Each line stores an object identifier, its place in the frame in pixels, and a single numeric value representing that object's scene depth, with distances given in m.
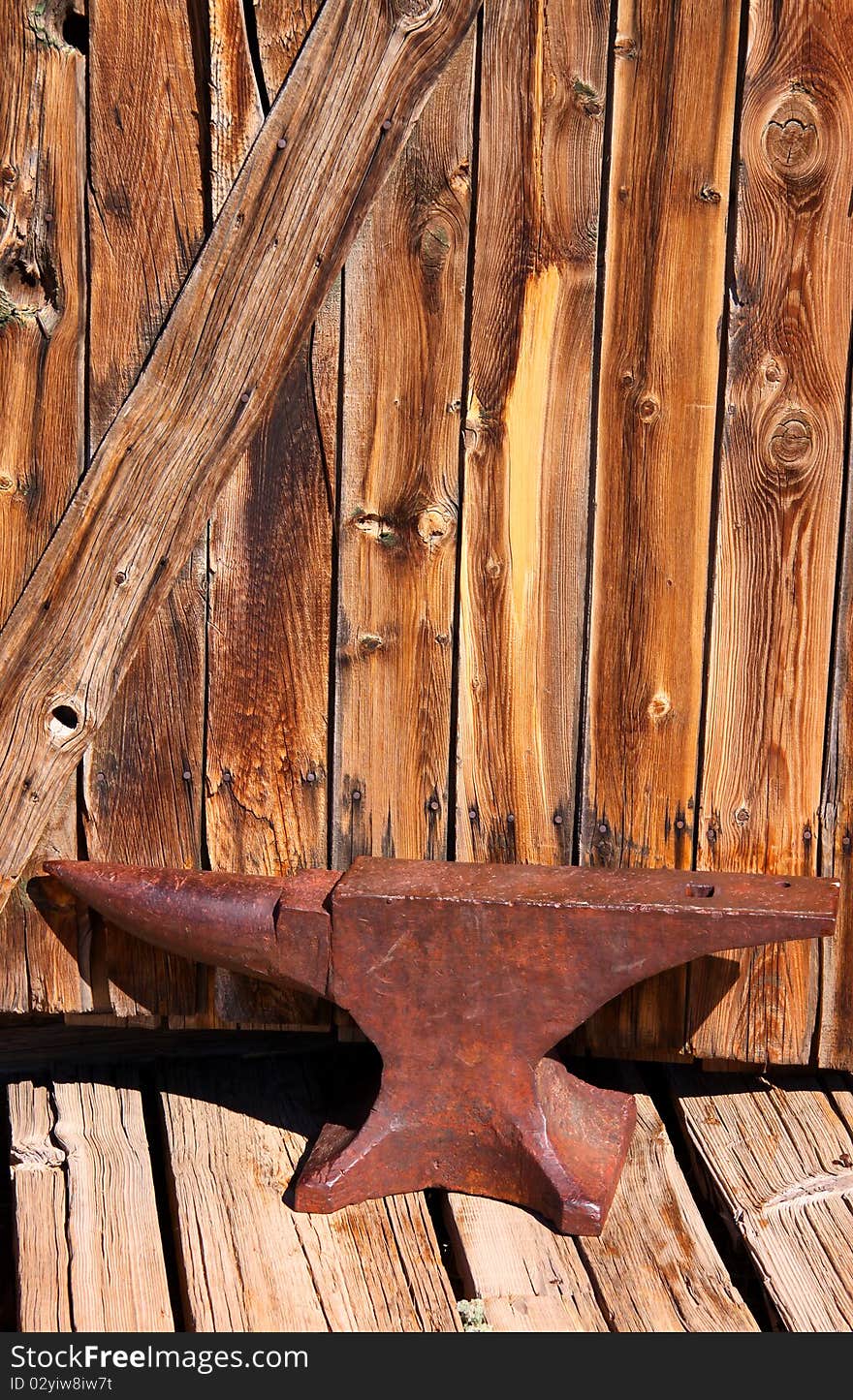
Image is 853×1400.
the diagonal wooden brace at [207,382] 2.21
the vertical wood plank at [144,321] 2.24
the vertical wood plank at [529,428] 2.20
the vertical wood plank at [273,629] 2.32
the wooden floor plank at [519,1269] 2.08
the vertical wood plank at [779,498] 2.20
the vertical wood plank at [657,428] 2.19
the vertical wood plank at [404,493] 2.25
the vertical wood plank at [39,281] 2.25
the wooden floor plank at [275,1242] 2.09
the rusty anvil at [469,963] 2.22
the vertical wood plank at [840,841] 2.37
